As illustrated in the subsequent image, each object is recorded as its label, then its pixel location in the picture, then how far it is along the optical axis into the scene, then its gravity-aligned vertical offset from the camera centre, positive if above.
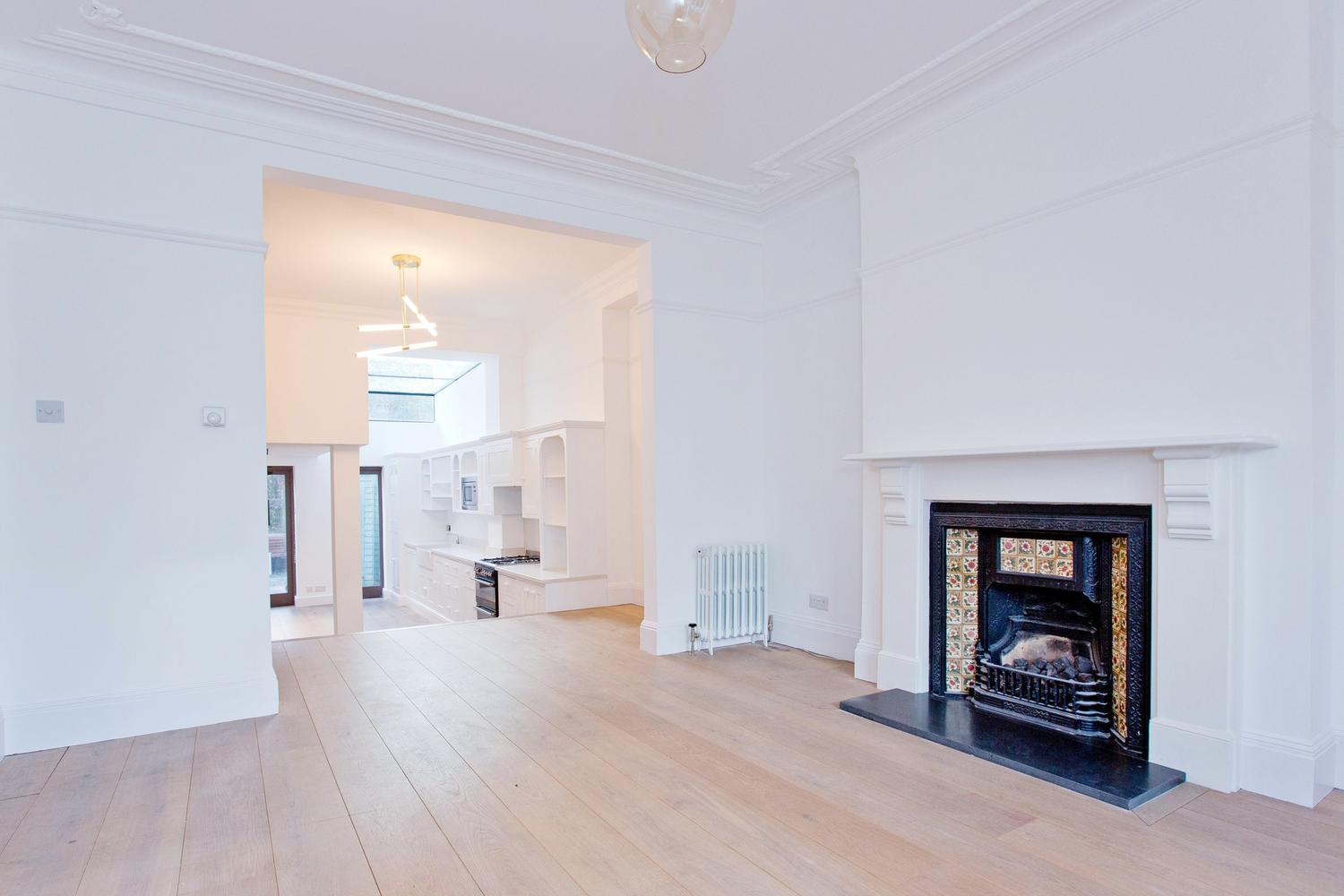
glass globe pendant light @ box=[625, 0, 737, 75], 1.64 +0.95
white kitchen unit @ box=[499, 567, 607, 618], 6.50 -1.40
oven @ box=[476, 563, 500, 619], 7.71 -1.65
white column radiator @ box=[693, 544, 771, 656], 4.90 -1.06
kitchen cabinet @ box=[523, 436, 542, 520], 7.23 -0.39
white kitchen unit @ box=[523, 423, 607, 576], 6.67 -0.55
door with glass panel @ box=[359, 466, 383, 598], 13.09 -1.54
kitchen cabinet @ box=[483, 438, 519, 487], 7.89 -0.27
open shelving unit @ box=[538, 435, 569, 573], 7.07 -0.64
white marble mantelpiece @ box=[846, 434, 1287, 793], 2.61 -0.45
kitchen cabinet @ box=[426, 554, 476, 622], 8.80 -1.92
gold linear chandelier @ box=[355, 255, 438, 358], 6.21 +1.06
